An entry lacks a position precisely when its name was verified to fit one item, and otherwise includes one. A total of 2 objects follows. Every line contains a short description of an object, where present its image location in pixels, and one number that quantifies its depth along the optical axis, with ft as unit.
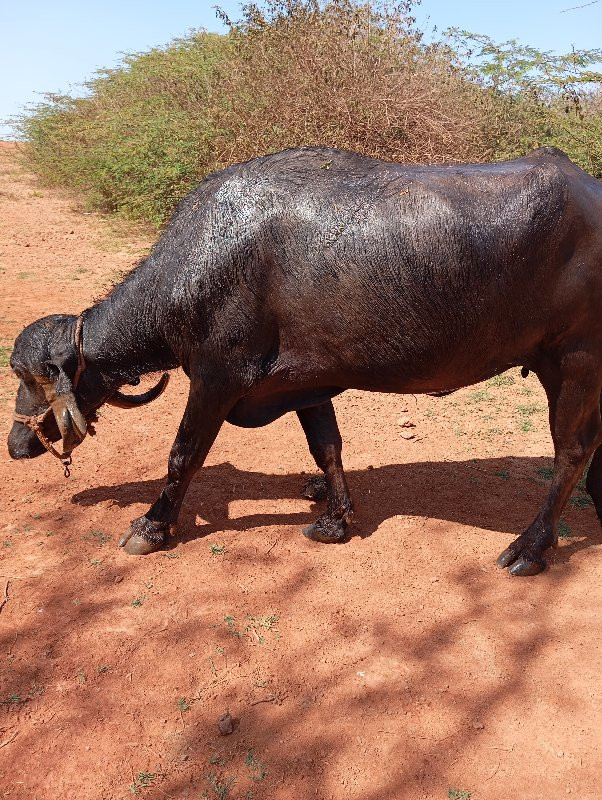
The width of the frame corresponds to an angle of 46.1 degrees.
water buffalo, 10.89
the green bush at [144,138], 39.17
